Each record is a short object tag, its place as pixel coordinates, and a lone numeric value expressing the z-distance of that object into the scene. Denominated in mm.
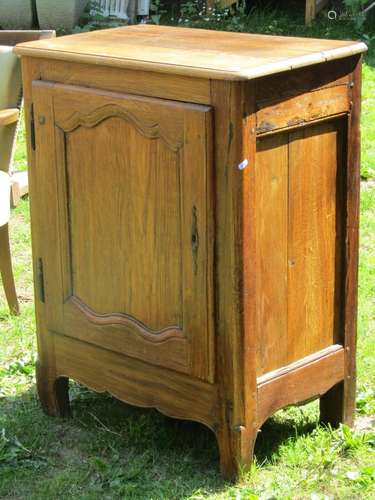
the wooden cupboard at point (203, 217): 2771
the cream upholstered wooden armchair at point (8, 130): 4301
